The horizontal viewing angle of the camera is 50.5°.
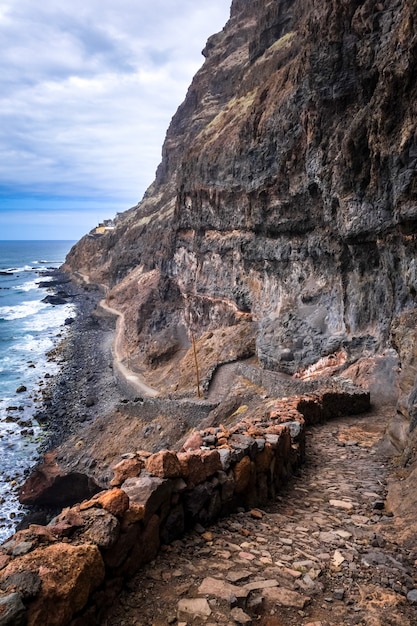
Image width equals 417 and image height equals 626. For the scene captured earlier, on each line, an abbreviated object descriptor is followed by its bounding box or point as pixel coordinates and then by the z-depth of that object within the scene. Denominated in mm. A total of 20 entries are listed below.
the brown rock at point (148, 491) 5117
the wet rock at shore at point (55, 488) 25578
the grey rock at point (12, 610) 3391
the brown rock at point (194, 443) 7456
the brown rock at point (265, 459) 7515
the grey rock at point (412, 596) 4609
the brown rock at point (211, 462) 6270
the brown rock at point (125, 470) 5711
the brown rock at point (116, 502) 4797
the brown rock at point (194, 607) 4090
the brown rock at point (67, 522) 4457
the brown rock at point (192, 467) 5953
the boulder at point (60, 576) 3646
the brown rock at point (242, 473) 6781
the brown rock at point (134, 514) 4826
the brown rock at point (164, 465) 5641
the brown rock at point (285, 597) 4352
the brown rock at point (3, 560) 3974
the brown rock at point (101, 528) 4398
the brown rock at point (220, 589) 4352
